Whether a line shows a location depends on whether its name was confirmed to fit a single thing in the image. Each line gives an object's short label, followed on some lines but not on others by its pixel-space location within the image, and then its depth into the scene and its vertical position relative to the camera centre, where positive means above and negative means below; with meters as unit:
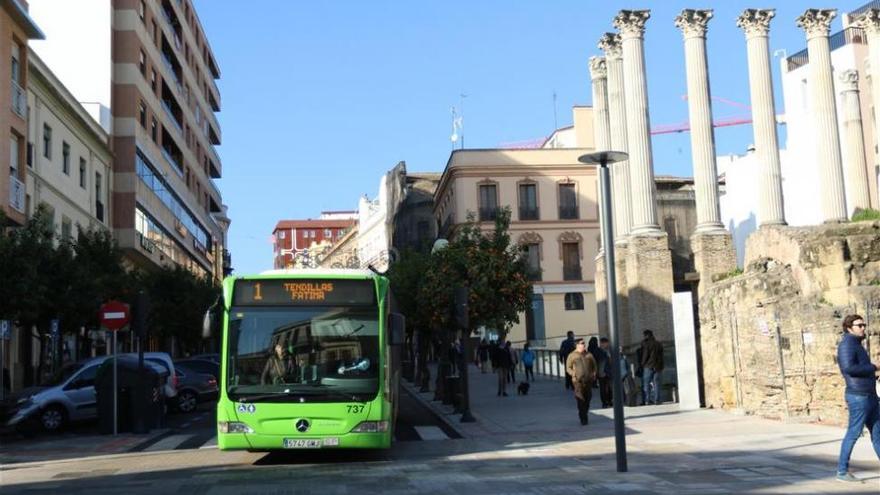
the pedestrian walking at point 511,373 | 33.82 -0.47
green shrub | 21.25 +2.83
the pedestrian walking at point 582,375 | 18.86 -0.34
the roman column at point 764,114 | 33.38 +8.01
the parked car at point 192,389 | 28.41 -0.45
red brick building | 186.75 +25.52
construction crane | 150.75 +34.79
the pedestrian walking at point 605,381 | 23.22 -0.57
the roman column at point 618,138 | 37.03 +8.09
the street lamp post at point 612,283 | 11.76 +0.87
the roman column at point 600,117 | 39.19 +9.74
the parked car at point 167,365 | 25.12 +0.24
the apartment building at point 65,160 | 35.47 +8.76
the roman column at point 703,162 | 33.31 +6.48
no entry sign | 20.70 +1.26
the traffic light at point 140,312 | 20.42 +1.29
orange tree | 25.53 +2.10
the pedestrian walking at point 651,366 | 22.09 -0.27
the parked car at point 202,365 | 30.57 +0.23
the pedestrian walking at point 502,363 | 29.08 -0.09
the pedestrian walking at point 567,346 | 30.35 +0.37
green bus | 13.50 +0.11
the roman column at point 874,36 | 34.88 +10.83
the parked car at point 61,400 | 21.52 -0.47
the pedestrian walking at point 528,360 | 35.24 -0.02
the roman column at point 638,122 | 34.97 +8.25
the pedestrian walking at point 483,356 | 45.03 +0.25
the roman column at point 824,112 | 33.53 +8.09
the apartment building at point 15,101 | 30.75 +8.82
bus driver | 13.66 +0.02
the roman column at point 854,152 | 37.03 +7.39
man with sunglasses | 10.12 -0.49
